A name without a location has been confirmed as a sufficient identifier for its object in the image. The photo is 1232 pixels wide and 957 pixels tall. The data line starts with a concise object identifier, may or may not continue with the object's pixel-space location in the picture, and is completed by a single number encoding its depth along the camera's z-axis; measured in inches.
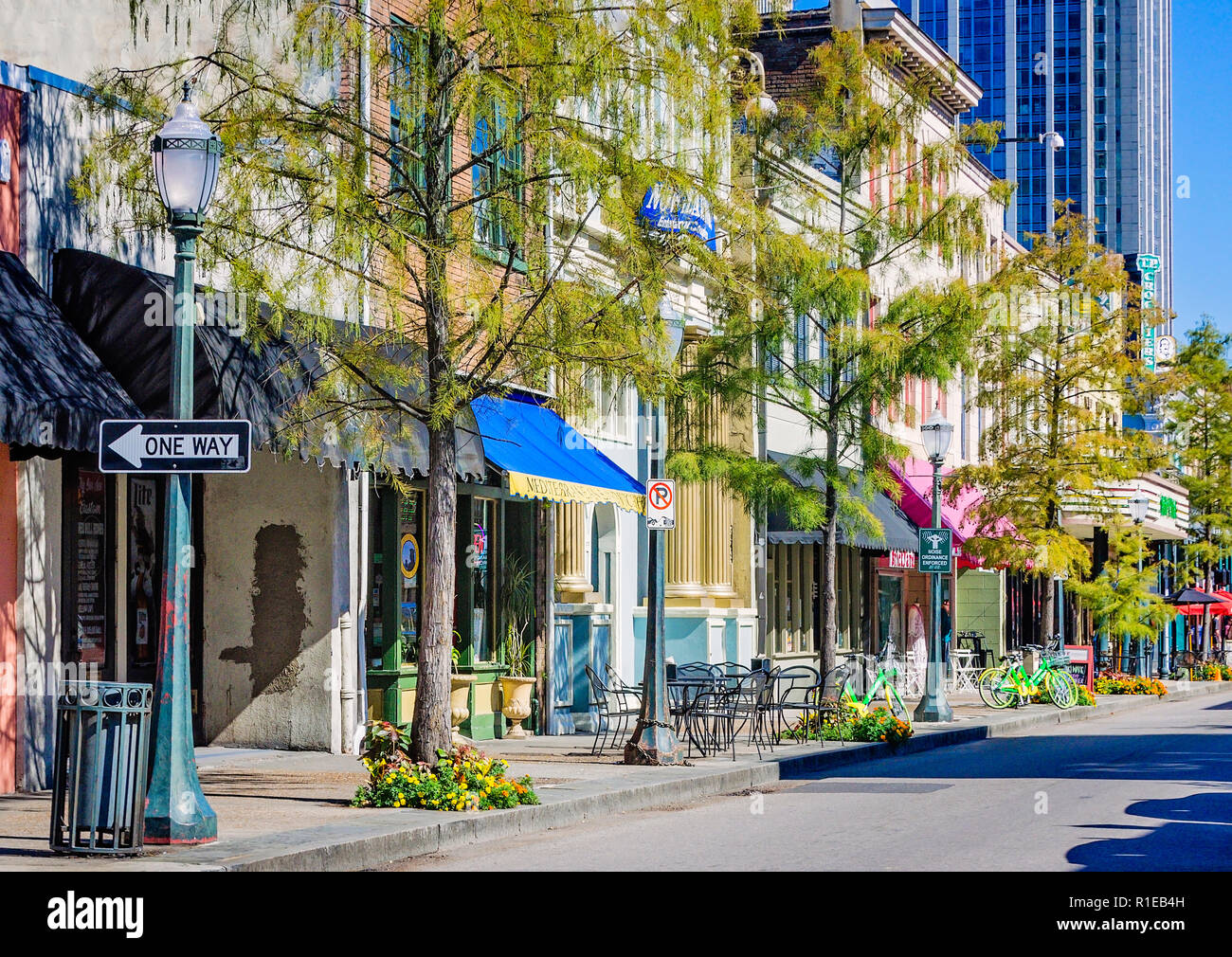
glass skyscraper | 5664.4
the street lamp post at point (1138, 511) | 1617.9
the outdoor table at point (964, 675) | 1471.5
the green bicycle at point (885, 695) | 936.9
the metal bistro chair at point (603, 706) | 734.5
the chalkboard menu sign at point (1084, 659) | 1403.8
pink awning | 1343.5
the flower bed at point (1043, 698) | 1264.8
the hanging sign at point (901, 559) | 1374.3
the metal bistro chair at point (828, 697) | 837.0
